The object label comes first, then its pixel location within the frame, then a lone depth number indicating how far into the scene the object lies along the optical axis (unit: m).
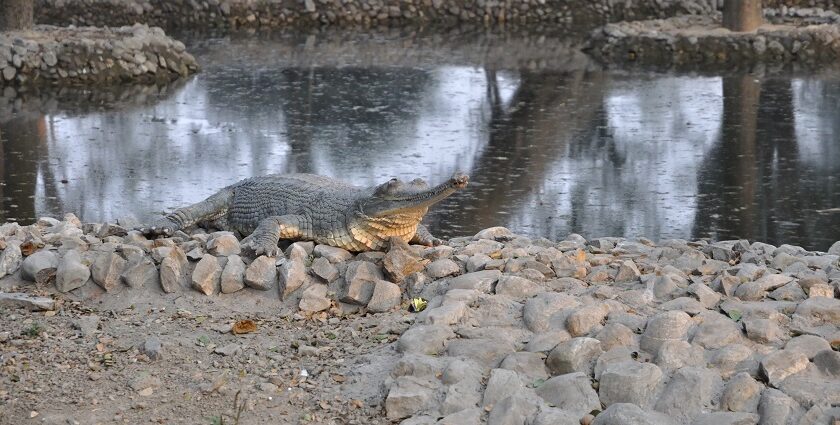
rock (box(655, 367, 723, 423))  9.90
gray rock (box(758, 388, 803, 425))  9.64
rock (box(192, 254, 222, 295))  12.55
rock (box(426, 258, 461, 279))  12.62
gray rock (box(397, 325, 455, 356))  11.04
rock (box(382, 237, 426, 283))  12.58
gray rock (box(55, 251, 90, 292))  12.70
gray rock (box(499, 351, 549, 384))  10.51
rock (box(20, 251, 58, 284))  12.79
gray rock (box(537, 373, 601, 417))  9.98
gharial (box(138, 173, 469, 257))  13.34
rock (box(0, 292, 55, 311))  12.31
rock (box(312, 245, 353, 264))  13.08
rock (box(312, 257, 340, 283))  12.66
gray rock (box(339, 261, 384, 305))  12.34
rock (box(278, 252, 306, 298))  12.49
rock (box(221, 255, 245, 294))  12.58
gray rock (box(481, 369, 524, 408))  10.16
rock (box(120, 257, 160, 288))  12.72
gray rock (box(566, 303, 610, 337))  11.04
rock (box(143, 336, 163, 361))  11.21
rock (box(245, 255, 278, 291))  12.57
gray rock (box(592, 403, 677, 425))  9.58
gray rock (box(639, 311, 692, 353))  10.73
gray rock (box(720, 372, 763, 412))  9.90
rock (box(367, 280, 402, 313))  12.22
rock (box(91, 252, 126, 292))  12.71
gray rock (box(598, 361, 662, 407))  10.05
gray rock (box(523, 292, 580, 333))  11.25
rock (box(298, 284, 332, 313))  12.25
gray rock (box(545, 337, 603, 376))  10.52
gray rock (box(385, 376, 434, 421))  10.16
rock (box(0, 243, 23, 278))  12.91
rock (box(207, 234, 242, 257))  13.13
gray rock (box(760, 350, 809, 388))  10.13
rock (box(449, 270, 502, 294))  12.09
